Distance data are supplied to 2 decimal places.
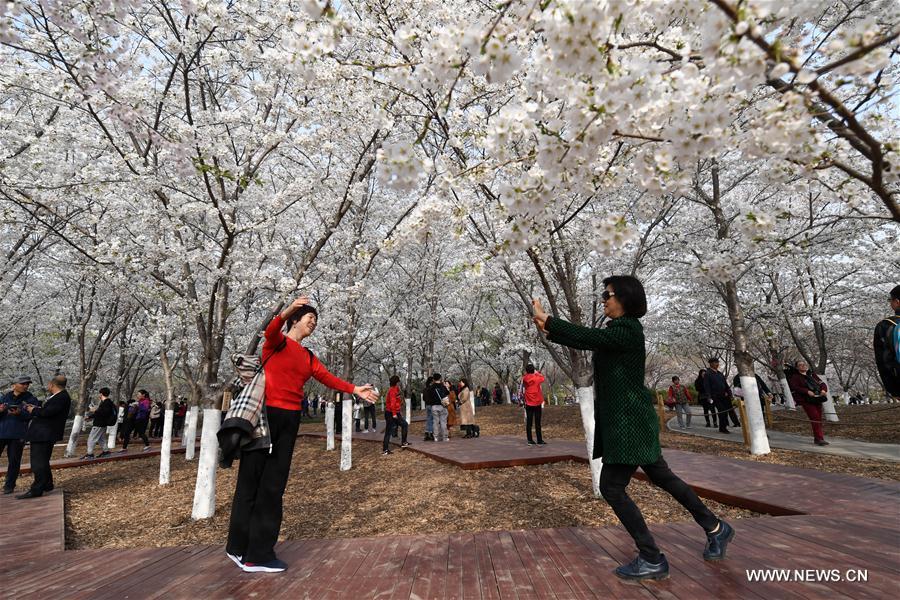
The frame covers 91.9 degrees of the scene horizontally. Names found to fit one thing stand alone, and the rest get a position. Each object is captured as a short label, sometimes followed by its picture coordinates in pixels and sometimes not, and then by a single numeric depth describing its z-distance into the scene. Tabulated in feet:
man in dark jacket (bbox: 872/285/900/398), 11.85
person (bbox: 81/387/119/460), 39.76
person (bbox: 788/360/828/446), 30.66
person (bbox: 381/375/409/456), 36.81
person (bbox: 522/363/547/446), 34.27
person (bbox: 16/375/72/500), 23.76
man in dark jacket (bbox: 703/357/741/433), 41.70
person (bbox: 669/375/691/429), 47.12
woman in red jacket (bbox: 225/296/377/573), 11.19
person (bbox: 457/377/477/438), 45.43
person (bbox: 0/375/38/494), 24.57
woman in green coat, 9.57
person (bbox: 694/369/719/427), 43.75
